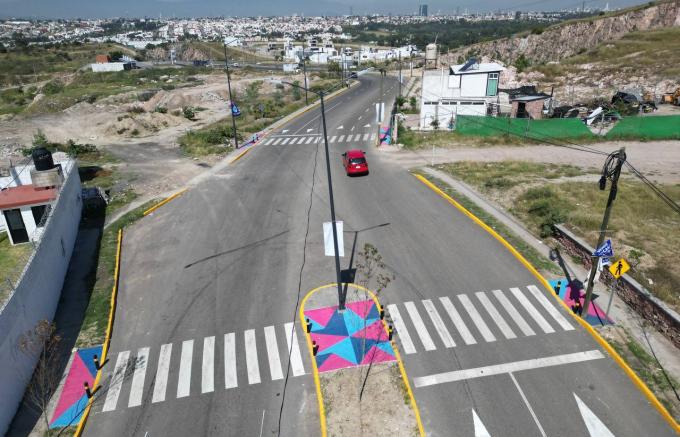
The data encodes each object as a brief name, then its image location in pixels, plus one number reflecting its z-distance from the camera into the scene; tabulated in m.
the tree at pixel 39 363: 14.90
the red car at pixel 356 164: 35.62
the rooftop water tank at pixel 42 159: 28.06
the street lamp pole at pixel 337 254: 17.23
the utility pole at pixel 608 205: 14.48
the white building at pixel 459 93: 51.22
